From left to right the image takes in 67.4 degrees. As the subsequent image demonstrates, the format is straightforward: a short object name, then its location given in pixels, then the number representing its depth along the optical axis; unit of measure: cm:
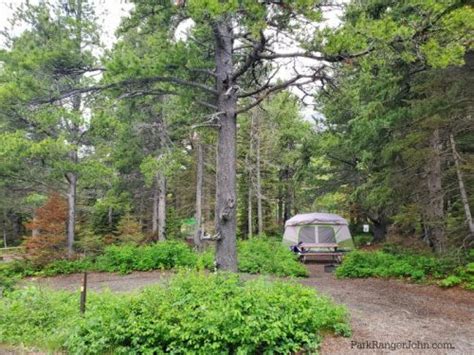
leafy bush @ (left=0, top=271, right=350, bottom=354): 373
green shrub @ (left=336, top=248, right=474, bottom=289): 698
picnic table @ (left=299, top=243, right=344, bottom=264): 1191
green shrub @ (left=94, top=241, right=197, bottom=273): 1139
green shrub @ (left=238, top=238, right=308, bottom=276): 954
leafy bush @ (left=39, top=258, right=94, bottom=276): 1144
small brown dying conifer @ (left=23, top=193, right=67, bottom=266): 1180
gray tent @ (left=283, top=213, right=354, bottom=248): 1288
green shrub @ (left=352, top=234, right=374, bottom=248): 1819
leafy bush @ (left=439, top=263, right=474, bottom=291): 685
